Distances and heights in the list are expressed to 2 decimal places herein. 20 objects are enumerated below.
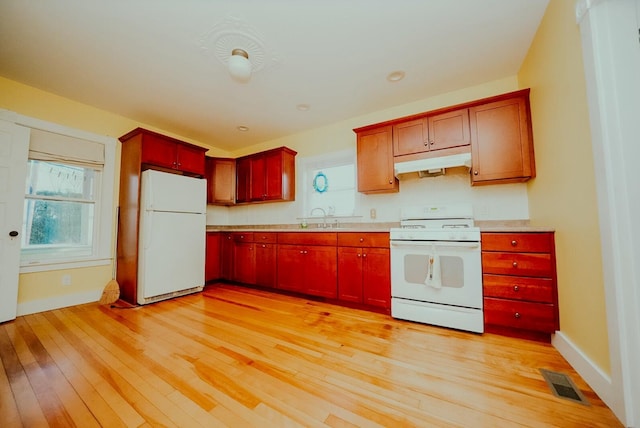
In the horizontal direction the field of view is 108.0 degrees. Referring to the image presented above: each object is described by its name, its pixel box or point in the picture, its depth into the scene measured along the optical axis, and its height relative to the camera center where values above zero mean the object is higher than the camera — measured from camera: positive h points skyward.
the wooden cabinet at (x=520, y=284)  1.74 -0.47
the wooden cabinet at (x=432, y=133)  2.38 +0.99
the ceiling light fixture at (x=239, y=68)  1.89 +1.30
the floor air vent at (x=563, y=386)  1.20 -0.90
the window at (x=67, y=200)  2.59 +0.35
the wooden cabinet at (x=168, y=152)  2.90 +1.02
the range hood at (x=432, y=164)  2.35 +0.64
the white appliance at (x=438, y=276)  1.97 -0.47
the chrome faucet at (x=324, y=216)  3.50 +0.15
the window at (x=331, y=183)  3.39 +0.65
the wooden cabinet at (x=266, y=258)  3.24 -0.45
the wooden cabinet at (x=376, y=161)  2.73 +0.77
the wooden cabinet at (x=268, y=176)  3.68 +0.83
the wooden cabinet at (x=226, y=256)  3.73 -0.46
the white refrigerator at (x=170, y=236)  2.79 -0.10
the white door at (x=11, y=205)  2.27 +0.26
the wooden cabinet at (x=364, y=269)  2.40 -0.47
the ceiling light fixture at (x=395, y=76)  2.40 +1.57
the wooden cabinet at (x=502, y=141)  2.13 +0.79
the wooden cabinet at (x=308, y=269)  2.74 -0.54
